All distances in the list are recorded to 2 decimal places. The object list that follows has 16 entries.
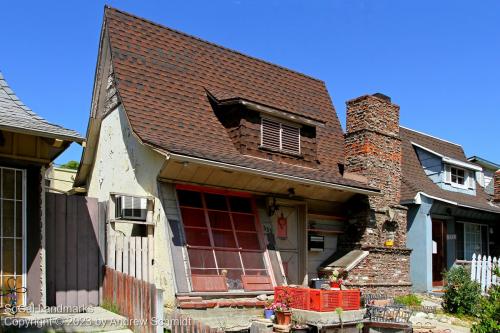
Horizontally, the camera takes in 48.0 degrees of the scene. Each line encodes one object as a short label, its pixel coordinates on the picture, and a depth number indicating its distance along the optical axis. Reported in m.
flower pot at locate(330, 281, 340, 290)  11.59
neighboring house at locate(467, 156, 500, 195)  25.81
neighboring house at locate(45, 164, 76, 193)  24.08
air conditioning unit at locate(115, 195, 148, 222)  11.48
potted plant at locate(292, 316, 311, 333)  10.45
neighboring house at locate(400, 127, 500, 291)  19.02
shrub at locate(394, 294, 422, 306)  15.90
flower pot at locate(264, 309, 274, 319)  11.11
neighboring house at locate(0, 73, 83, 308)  9.53
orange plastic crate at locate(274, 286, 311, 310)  10.94
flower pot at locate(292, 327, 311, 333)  10.43
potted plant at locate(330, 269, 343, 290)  11.60
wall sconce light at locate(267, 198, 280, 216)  13.55
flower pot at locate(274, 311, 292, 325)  10.50
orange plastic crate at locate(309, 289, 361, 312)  10.69
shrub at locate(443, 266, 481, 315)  15.45
